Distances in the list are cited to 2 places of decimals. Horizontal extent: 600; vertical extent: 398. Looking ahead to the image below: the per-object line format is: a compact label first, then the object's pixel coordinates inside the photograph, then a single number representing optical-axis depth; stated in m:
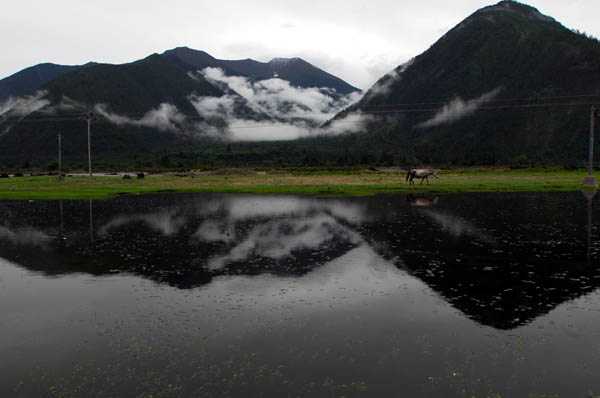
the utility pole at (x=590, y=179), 52.93
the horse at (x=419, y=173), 60.51
